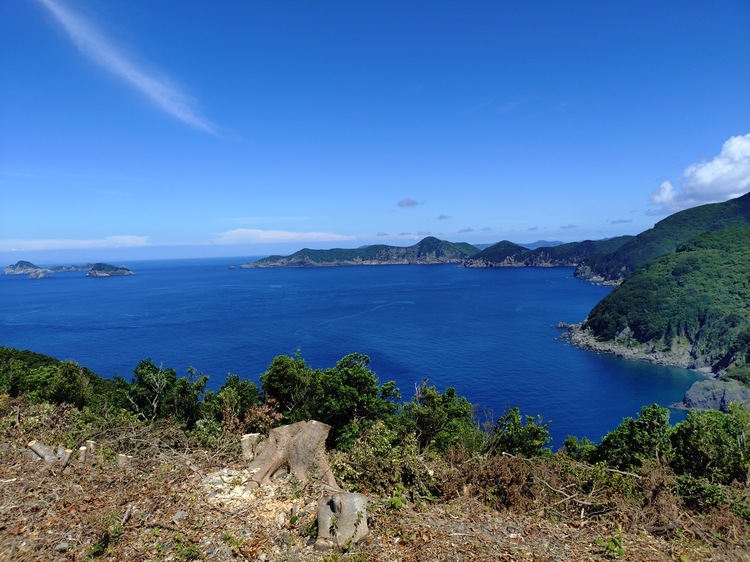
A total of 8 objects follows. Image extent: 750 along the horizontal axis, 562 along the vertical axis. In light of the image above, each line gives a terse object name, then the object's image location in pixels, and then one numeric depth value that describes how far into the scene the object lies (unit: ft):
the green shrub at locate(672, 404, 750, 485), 39.52
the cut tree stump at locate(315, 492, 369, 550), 24.72
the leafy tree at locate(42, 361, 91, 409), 62.27
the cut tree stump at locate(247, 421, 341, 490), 33.40
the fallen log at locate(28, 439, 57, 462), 33.50
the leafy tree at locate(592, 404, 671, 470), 50.44
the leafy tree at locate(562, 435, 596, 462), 61.57
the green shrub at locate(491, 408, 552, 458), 63.26
